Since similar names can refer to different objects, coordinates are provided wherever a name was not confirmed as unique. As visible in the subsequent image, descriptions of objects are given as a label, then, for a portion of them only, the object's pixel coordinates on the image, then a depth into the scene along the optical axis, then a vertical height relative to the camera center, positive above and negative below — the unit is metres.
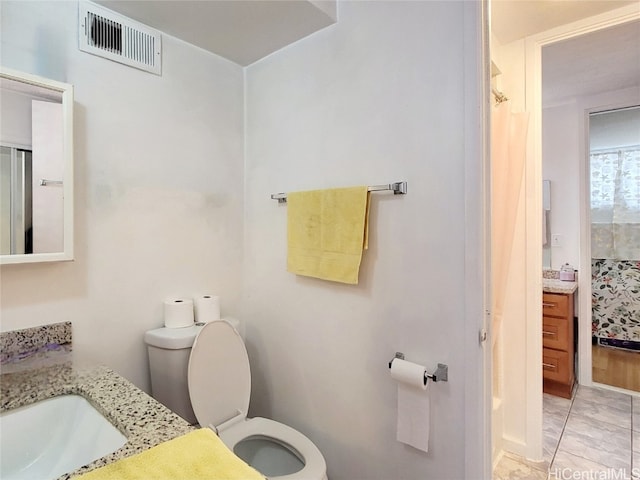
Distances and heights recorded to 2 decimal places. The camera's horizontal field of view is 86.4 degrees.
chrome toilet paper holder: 1.22 -0.49
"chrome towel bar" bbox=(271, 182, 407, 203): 1.30 +0.20
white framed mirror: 1.16 +0.25
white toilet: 1.40 -0.74
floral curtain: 2.82 +0.29
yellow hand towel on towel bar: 1.38 +0.03
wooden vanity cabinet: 2.58 -0.82
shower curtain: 1.84 +0.31
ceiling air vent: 1.36 +0.86
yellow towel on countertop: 0.66 -0.46
